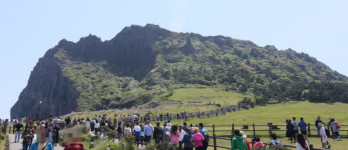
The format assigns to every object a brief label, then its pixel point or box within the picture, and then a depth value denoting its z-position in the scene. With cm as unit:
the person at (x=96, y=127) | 2365
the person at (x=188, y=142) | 1220
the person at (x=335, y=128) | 2110
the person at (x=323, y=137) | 1695
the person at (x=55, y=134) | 1925
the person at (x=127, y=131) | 1833
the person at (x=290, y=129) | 1977
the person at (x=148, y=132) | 1712
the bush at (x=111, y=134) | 2042
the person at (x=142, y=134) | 1794
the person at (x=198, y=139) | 1158
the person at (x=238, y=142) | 899
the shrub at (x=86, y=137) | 2219
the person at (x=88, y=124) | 2635
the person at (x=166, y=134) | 1641
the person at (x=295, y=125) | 1994
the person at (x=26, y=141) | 1555
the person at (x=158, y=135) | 1666
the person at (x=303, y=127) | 1958
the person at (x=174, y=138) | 1431
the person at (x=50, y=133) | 1788
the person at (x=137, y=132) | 1742
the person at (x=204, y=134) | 1190
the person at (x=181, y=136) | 1317
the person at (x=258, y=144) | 988
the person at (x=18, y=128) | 2164
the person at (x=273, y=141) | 1064
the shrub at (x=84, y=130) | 2552
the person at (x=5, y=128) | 2923
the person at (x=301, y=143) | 869
